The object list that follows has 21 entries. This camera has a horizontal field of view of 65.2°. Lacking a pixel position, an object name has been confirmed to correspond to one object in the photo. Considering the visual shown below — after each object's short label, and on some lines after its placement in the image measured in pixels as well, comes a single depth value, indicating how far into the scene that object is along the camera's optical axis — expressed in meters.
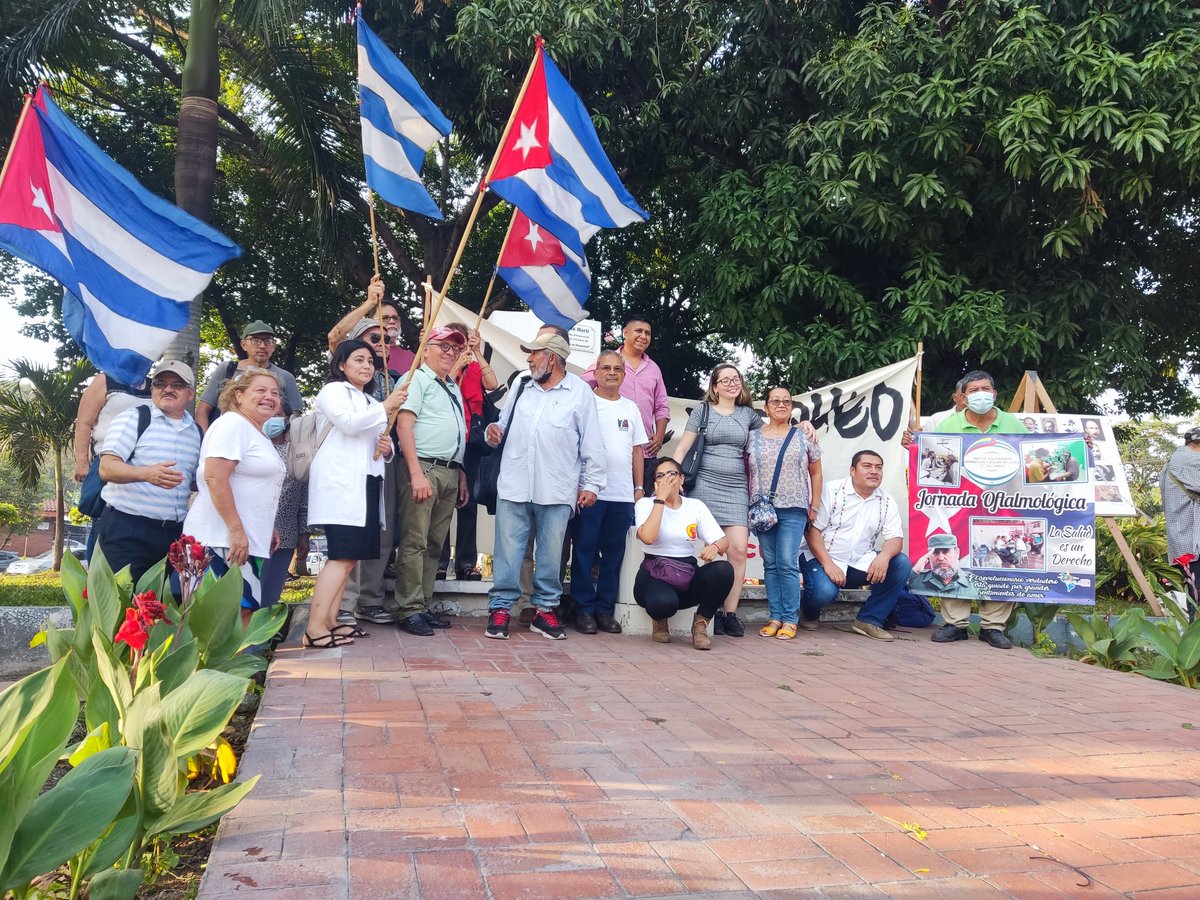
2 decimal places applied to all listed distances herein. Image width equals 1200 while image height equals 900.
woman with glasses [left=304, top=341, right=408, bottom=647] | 5.03
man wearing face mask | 6.98
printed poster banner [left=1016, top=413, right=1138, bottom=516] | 7.16
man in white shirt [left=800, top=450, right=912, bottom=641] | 6.89
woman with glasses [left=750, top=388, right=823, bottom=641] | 6.67
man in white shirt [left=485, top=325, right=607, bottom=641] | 5.92
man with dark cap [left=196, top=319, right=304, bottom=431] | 5.87
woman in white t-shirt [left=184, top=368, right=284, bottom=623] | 4.55
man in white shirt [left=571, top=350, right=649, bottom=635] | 6.27
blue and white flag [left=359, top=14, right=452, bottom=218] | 6.17
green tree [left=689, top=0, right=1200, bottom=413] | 8.48
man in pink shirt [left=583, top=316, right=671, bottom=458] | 6.94
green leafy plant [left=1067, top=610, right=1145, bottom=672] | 6.26
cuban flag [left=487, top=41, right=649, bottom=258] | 6.12
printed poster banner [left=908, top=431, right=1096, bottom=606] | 6.88
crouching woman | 5.95
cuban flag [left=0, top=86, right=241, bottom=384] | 4.86
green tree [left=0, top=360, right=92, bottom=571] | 14.30
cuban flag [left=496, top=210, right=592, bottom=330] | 7.04
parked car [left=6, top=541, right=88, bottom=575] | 45.81
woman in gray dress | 6.59
